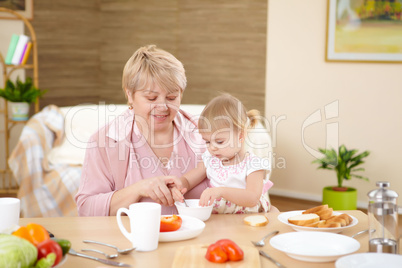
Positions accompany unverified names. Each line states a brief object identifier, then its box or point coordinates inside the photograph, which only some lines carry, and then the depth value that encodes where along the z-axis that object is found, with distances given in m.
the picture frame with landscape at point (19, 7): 5.25
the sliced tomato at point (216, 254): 1.34
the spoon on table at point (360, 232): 1.60
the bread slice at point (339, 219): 1.62
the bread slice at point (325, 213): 1.67
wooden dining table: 1.38
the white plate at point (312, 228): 1.58
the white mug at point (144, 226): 1.44
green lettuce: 1.08
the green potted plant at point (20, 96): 4.83
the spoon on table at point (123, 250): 1.42
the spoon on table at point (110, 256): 1.40
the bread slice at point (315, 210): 1.72
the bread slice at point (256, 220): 1.70
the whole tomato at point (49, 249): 1.16
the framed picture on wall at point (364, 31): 4.59
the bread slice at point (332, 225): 1.61
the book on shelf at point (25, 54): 4.94
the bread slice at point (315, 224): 1.62
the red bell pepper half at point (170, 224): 1.57
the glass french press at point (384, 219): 1.39
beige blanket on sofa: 3.82
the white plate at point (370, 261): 1.27
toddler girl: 1.95
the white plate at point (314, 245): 1.36
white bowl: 1.72
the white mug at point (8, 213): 1.51
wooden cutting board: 1.33
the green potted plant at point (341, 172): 4.47
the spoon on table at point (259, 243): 1.50
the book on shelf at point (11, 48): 4.86
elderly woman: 1.95
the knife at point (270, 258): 1.35
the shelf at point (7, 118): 4.96
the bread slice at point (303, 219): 1.62
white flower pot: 4.88
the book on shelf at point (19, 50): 4.87
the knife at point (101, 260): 1.34
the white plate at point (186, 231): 1.52
